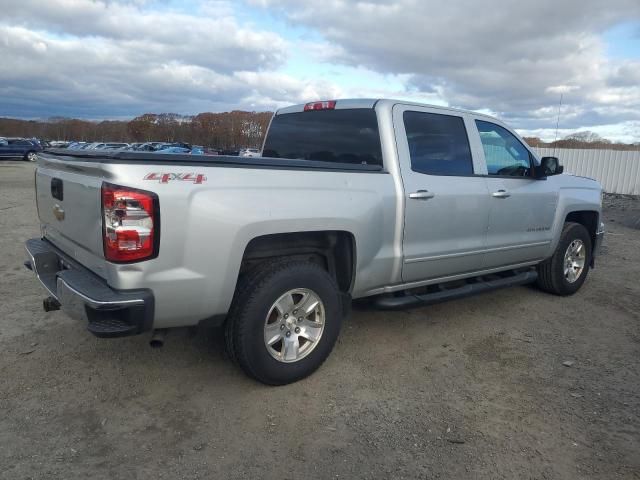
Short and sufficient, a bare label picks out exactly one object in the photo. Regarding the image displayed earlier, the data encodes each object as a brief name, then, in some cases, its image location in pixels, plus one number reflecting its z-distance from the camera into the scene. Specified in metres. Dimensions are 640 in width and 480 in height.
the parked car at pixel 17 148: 35.66
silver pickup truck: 2.82
